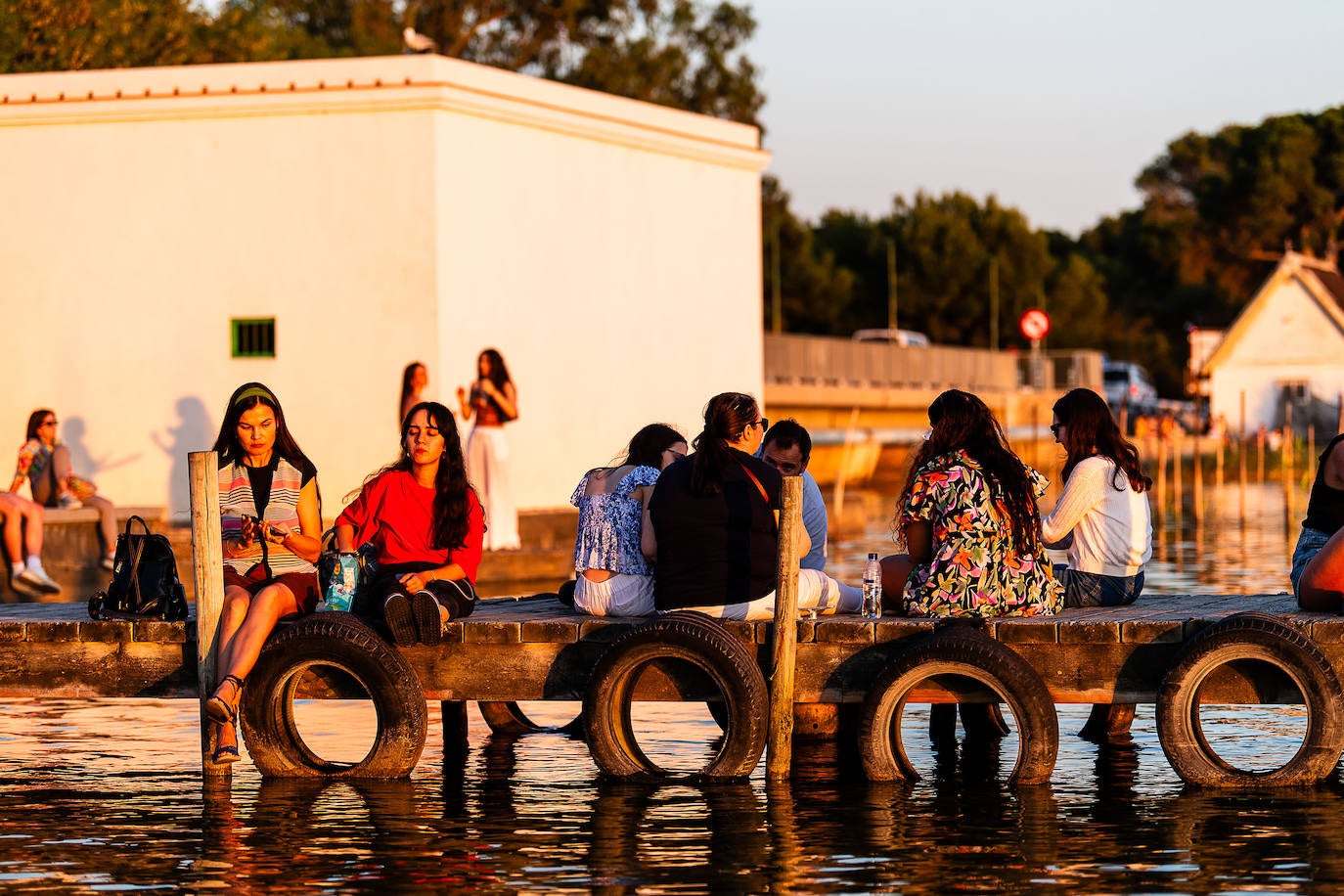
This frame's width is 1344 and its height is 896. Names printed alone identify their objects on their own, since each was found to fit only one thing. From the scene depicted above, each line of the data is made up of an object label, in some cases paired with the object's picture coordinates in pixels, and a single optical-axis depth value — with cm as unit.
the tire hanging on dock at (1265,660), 1064
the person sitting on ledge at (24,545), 2036
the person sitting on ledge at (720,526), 1130
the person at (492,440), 2228
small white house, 7612
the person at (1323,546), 1109
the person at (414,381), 2209
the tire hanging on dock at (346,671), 1130
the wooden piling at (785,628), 1101
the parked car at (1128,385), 7869
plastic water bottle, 1133
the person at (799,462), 1266
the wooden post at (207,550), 1147
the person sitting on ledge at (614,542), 1158
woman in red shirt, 1159
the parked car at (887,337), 7366
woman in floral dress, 1133
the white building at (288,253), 2609
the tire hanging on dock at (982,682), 1077
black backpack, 1203
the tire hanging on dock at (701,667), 1104
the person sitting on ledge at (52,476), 2181
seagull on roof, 2842
